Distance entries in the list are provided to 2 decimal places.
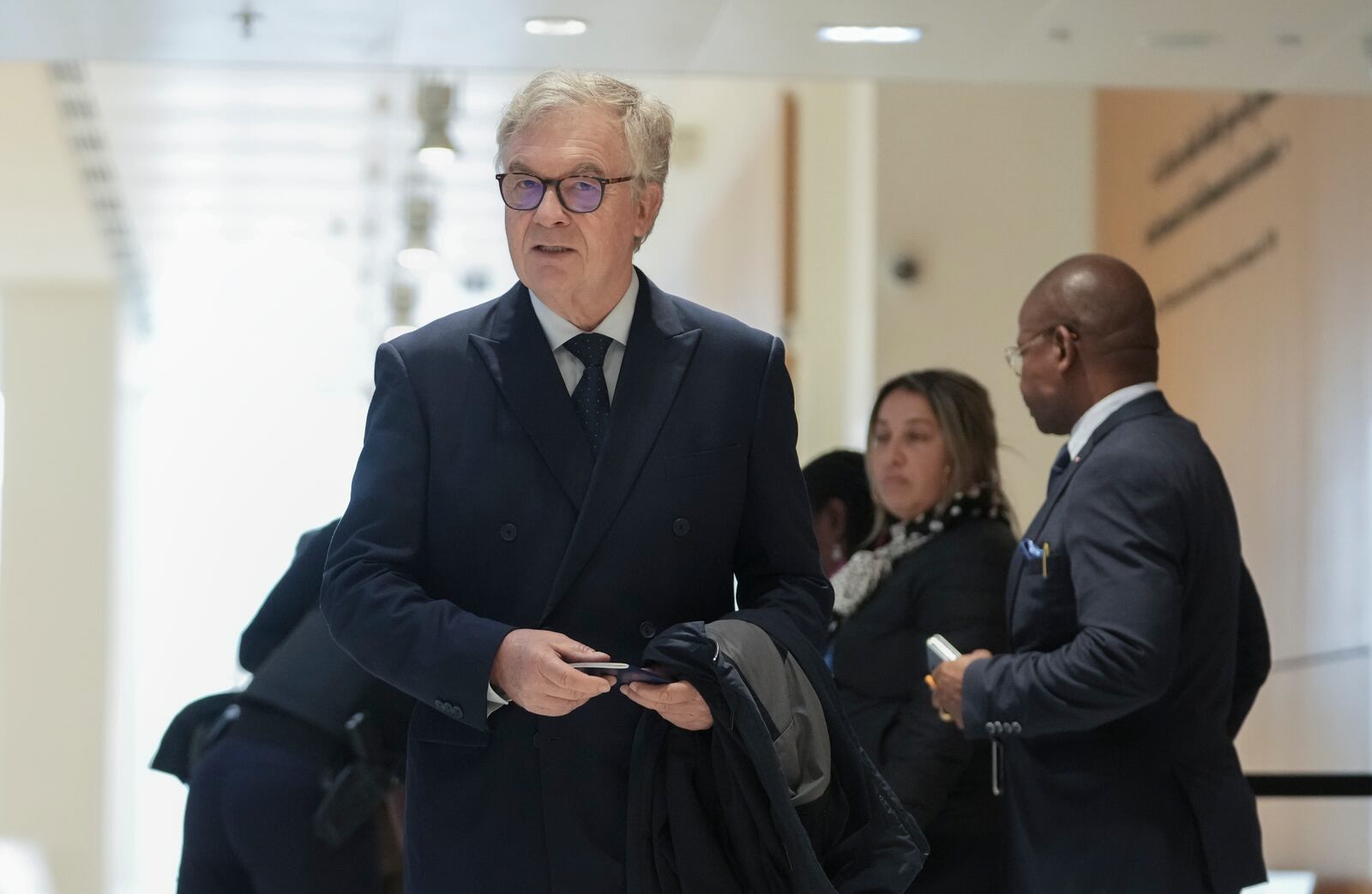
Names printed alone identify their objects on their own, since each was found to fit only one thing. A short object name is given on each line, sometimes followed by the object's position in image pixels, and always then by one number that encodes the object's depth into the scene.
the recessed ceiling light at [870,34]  10.26
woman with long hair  6.87
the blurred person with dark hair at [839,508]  8.48
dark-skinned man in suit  5.68
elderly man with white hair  4.33
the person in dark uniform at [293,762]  6.96
